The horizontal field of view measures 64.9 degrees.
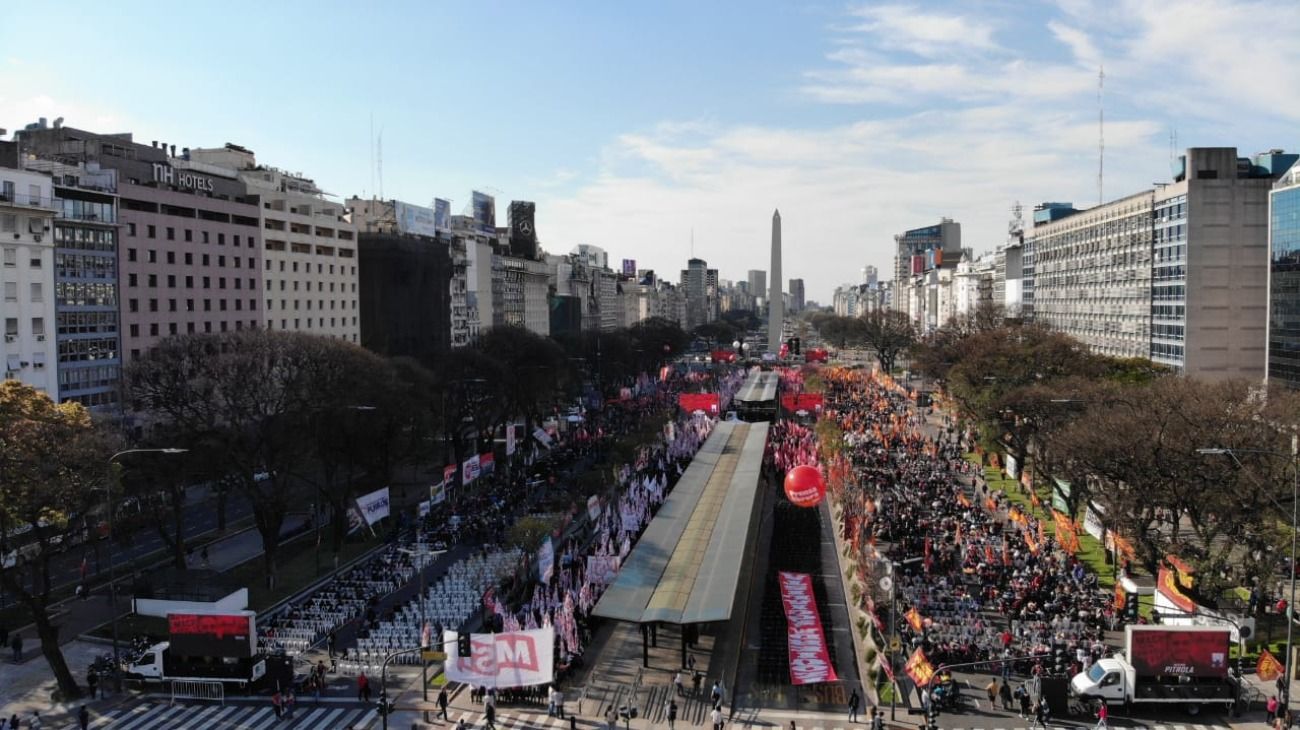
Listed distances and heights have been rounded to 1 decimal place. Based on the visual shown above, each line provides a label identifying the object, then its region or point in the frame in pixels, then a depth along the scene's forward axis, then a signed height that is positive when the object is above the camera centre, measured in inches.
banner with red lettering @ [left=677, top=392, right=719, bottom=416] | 3435.0 -246.6
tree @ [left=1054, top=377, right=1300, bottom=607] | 1429.6 -224.1
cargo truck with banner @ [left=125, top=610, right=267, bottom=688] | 1283.2 -401.2
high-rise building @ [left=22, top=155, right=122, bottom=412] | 2512.3 +126.3
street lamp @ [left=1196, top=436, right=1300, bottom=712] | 1087.6 -359.9
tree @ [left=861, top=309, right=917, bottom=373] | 6382.9 -41.3
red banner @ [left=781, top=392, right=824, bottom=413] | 3472.2 -251.8
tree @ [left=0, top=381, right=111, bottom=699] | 1256.2 -183.5
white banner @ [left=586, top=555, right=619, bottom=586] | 1502.2 -351.8
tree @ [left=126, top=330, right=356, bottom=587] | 1865.2 -131.1
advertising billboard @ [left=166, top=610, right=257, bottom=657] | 1283.2 -379.6
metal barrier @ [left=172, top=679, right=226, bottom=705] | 1272.1 -449.5
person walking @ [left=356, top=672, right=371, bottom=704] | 1249.4 -436.7
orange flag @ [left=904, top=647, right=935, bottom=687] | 1162.6 -395.4
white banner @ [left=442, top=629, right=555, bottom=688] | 1130.7 -365.8
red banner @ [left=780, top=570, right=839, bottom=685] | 1222.3 -399.2
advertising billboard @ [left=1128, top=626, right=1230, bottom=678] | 1179.9 -378.4
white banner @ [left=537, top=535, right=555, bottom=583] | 1483.5 -339.4
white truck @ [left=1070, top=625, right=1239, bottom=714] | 1178.0 -394.4
